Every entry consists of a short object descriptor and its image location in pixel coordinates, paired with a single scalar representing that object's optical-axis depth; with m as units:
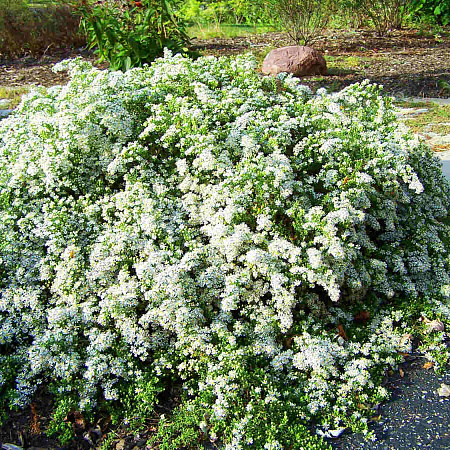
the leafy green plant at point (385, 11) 12.52
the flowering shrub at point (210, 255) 2.73
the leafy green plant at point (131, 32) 5.77
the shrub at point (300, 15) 10.04
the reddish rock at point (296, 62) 8.70
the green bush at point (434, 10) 13.15
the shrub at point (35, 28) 11.11
